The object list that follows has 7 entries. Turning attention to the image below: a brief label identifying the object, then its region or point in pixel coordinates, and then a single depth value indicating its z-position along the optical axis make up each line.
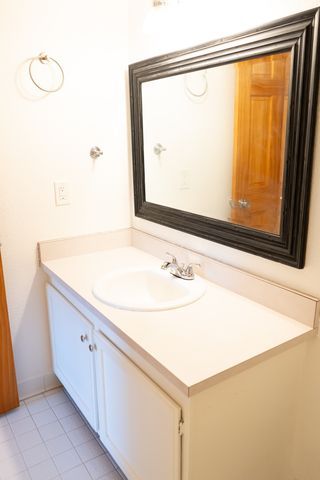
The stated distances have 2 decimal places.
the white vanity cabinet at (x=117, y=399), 1.17
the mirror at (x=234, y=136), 1.21
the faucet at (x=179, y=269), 1.69
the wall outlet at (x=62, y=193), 1.97
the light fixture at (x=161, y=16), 1.65
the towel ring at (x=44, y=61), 1.79
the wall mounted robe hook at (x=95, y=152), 2.03
